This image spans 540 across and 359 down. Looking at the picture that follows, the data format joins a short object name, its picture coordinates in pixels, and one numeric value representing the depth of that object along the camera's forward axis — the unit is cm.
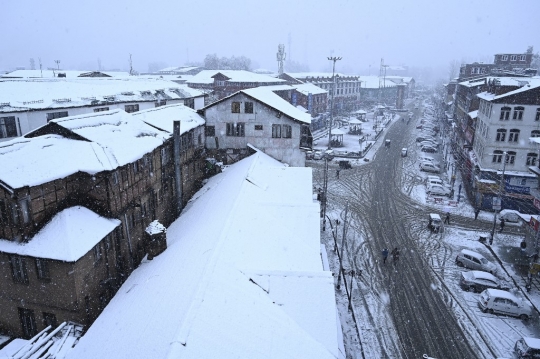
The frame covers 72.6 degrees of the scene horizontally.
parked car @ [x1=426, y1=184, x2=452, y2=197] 4191
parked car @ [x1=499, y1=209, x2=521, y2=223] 3509
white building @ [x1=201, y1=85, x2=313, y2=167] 3491
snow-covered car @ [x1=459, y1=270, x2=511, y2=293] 2405
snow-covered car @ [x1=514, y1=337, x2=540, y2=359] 1803
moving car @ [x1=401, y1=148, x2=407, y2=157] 5906
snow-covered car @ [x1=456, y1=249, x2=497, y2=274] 2638
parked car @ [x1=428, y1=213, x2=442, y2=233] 3288
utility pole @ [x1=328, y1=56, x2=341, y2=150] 5752
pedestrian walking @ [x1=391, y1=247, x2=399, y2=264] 2703
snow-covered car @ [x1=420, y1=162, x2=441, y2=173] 5084
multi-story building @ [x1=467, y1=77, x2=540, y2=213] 3684
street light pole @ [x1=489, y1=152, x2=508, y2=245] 3076
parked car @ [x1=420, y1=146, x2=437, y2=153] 6253
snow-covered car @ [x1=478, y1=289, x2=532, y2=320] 2164
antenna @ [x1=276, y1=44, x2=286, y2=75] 11231
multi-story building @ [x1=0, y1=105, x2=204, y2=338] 1548
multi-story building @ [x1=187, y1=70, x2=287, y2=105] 7756
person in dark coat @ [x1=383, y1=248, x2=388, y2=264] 2726
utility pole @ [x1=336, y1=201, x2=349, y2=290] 2395
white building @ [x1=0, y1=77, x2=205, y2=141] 2758
